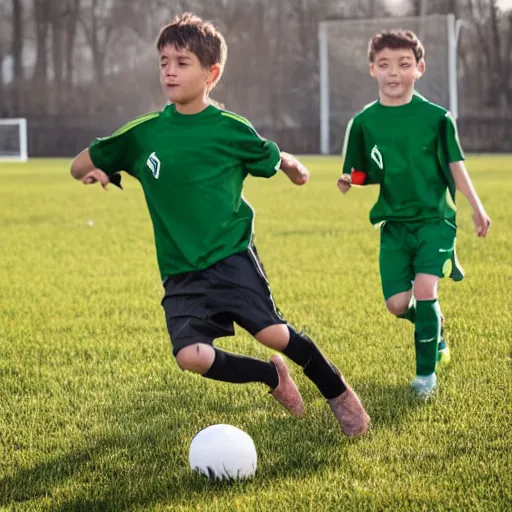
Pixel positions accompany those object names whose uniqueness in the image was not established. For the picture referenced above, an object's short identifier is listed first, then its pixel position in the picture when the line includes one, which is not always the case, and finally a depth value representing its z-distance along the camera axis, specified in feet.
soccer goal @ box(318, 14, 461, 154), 164.24
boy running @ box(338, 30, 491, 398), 24.50
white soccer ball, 17.88
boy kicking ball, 19.87
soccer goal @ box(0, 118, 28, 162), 209.10
